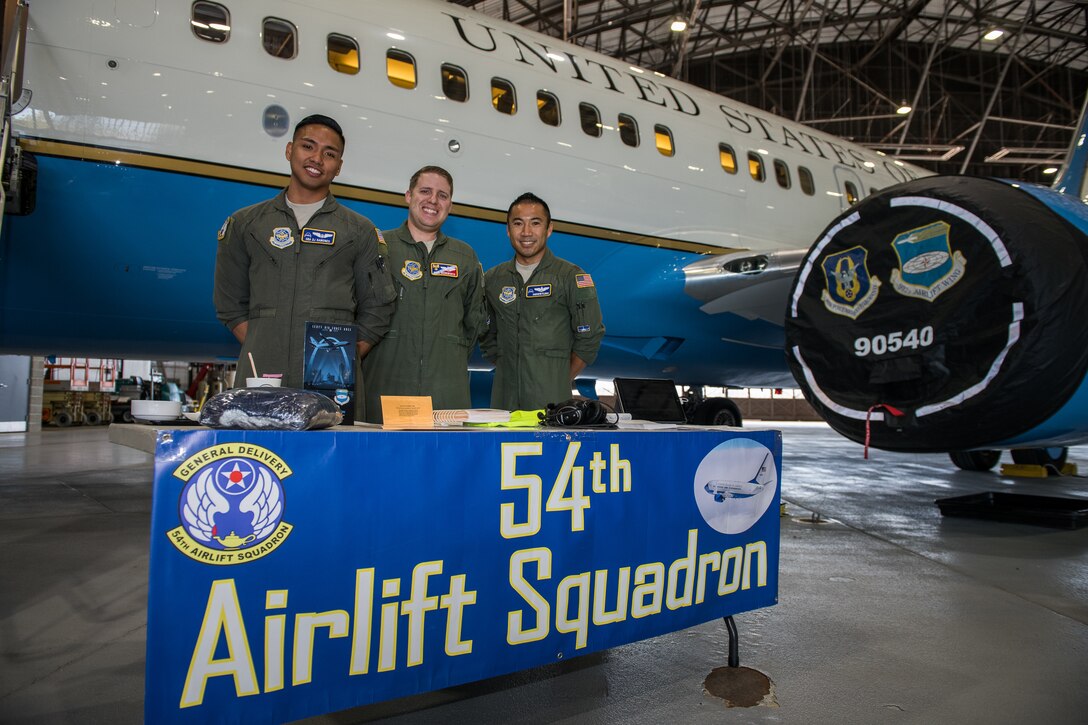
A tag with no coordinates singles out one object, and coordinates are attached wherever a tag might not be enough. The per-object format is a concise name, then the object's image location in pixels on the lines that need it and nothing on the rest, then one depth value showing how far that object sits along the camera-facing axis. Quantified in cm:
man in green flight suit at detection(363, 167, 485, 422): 301
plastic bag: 139
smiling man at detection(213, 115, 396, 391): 250
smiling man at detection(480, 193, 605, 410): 338
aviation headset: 191
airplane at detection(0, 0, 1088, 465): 361
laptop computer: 310
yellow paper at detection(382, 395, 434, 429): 173
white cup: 164
